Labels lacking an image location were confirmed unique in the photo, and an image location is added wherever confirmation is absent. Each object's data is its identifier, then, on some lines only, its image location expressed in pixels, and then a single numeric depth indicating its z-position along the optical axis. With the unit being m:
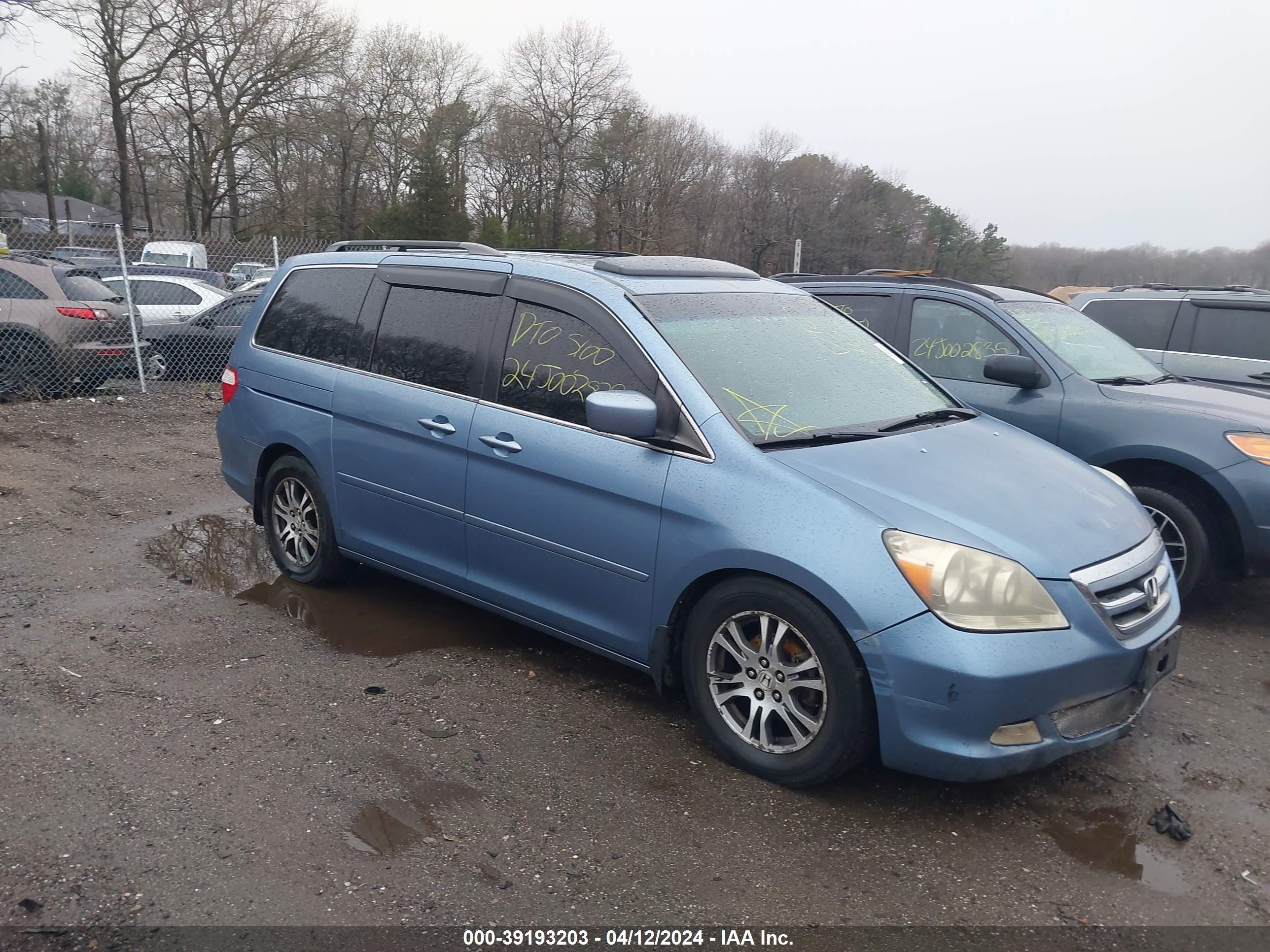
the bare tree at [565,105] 44.81
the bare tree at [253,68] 37.12
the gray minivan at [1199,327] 7.91
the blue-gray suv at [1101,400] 5.14
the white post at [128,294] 10.81
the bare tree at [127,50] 34.34
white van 18.72
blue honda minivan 3.05
